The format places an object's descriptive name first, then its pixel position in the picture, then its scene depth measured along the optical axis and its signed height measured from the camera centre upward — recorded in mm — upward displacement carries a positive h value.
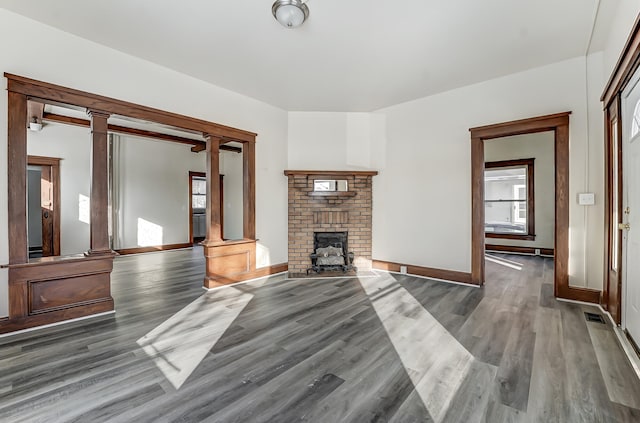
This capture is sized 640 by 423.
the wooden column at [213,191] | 4141 +266
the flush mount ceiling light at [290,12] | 2414 +1671
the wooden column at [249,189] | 4574 +323
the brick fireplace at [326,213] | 5012 -55
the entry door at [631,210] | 2232 -7
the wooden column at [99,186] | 3102 +256
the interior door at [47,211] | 6082 -14
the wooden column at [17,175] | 2633 +317
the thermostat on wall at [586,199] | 3295 +117
